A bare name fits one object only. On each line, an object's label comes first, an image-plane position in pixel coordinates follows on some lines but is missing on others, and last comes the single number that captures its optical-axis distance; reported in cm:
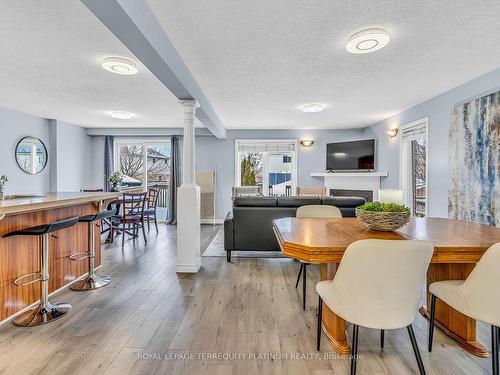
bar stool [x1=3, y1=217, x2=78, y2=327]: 218
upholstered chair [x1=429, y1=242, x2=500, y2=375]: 143
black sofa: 377
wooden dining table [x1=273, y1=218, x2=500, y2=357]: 158
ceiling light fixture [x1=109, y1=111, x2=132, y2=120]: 513
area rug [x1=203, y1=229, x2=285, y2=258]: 411
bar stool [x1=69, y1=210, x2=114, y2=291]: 288
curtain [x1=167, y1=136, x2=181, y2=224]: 695
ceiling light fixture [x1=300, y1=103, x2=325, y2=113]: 458
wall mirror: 520
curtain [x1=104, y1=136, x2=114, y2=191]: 696
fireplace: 605
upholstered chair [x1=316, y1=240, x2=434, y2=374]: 135
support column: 345
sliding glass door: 725
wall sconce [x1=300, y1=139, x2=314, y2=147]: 686
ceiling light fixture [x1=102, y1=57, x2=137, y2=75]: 285
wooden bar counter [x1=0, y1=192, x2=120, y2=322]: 220
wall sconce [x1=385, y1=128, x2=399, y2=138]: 525
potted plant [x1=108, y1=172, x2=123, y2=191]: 536
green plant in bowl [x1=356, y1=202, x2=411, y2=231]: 192
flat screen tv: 607
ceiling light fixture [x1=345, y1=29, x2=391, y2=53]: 230
